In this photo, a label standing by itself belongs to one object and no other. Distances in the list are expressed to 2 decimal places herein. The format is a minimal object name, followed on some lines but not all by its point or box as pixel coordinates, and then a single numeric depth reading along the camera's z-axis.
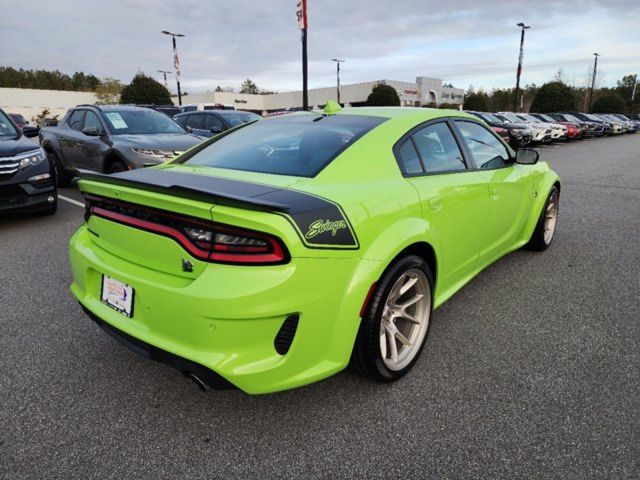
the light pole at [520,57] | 32.25
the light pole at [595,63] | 57.33
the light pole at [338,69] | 56.56
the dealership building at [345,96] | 64.75
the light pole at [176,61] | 30.50
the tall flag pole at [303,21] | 13.78
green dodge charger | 1.89
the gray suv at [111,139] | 6.78
